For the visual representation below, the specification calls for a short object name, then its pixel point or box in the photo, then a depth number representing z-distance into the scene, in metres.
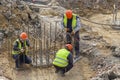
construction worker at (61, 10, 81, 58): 15.35
